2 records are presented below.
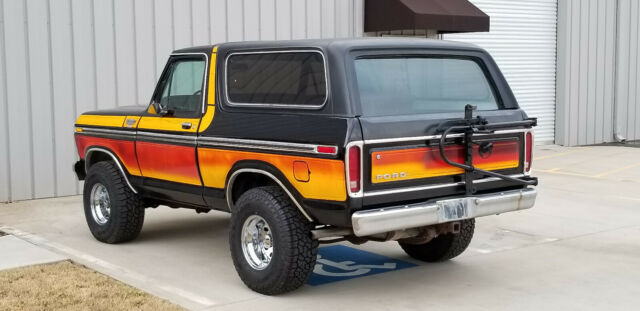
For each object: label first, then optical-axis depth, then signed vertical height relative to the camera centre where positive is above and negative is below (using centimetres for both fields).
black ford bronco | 560 -44
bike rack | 593 -38
